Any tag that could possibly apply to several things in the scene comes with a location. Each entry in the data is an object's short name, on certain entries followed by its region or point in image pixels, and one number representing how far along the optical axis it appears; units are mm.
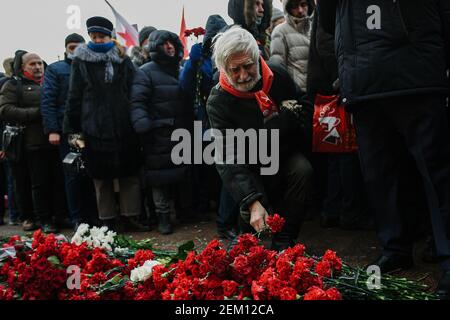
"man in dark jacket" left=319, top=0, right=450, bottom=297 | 2539
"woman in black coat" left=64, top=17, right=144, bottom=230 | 4723
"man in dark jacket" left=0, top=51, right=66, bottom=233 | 5367
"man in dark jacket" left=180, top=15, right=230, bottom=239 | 4715
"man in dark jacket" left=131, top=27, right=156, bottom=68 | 6477
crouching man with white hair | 3166
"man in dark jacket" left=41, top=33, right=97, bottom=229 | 5105
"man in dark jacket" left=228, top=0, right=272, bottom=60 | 4320
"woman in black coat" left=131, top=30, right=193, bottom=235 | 4879
